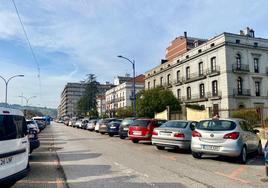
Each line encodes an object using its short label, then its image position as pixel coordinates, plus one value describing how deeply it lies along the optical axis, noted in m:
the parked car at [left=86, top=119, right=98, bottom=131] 24.41
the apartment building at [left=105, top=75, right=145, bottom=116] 55.51
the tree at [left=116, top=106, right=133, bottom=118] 37.40
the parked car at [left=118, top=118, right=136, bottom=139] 14.22
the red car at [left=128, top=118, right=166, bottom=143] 11.49
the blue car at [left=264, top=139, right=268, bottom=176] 4.88
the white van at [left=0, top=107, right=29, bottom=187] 3.70
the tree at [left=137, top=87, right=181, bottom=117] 28.85
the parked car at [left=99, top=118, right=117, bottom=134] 18.45
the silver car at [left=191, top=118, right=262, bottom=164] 6.66
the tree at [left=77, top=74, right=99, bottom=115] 72.49
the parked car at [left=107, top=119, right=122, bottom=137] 16.74
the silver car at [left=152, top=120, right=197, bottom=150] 8.56
